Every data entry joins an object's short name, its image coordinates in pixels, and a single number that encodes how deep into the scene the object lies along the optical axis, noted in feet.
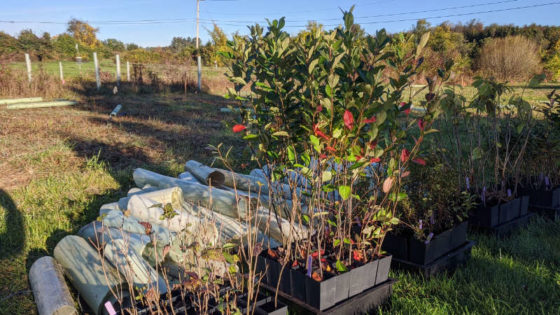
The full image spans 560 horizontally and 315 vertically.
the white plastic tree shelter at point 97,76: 49.01
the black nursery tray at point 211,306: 6.14
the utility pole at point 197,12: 139.89
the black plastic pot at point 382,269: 7.59
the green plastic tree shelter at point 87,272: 7.93
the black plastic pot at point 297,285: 7.00
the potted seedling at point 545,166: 12.35
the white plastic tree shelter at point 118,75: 52.66
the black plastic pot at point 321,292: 6.65
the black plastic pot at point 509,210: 11.24
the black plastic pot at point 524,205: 11.85
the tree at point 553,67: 81.10
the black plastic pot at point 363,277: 7.16
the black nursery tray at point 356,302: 6.90
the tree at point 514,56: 79.79
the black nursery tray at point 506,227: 11.04
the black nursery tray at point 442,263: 8.61
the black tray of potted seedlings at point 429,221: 8.69
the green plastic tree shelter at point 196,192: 11.66
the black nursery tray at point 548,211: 12.43
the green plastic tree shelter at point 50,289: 7.48
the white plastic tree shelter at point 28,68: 45.65
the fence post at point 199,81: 56.42
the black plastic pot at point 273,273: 7.29
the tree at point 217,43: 97.70
